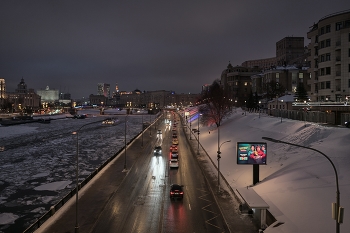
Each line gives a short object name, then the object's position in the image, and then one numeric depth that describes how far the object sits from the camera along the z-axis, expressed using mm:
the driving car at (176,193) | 27625
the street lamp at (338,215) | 14492
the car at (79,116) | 195500
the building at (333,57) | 53719
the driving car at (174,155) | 42844
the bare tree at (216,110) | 83781
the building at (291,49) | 143250
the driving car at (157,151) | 51903
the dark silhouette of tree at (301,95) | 66100
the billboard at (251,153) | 30453
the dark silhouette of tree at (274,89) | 94562
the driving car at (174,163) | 41250
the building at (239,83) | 146250
